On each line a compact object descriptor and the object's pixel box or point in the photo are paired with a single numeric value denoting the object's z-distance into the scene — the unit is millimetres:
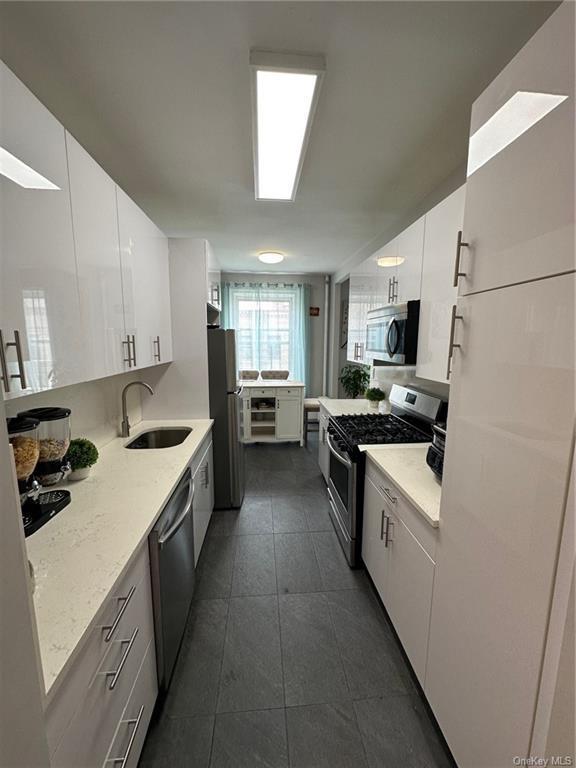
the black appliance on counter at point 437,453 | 1411
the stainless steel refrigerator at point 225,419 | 2629
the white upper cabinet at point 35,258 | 831
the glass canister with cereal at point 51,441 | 1319
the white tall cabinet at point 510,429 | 691
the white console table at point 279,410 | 4397
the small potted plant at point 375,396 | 3084
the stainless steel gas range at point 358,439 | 2039
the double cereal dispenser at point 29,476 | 1110
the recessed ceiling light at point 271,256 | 3791
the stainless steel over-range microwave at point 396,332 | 1858
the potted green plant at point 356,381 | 3582
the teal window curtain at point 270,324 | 5102
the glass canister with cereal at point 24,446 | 1103
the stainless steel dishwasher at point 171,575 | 1254
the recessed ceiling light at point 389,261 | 2098
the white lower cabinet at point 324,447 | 3104
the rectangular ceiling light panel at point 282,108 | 1143
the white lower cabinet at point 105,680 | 706
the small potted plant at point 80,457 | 1501
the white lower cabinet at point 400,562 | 1296
